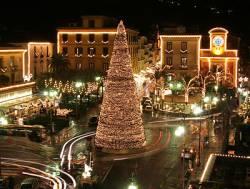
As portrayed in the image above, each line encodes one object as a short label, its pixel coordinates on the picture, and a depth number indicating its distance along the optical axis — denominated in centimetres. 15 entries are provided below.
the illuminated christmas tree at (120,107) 3734
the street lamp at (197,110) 5262
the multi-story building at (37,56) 7131
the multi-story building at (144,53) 8408
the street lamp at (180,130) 3406
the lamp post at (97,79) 6595
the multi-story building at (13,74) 5367
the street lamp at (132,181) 2522
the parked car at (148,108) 5650
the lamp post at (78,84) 6483
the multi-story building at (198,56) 6862
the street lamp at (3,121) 4415
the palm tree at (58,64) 6806
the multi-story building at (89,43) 7300
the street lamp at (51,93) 5840
